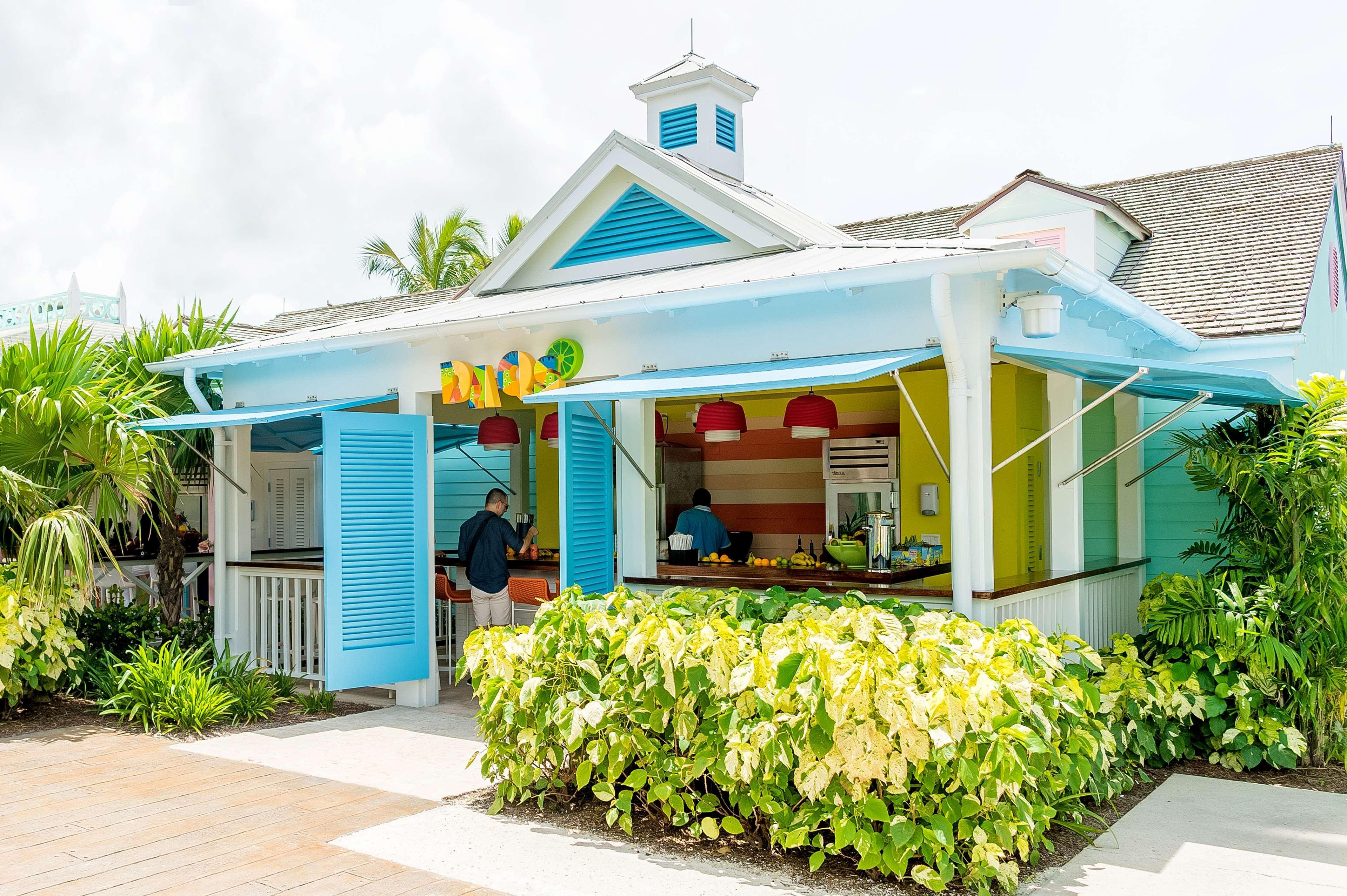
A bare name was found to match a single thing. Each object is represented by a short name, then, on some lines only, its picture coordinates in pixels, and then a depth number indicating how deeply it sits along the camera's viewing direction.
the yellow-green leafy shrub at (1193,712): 6.61
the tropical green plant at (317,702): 8.55
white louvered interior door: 17.17
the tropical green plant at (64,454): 8.19
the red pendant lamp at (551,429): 10.64
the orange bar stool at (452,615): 9.95
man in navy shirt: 9.45
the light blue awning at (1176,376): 6.38
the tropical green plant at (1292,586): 6.68
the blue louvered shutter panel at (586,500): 7.92
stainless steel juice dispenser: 8.10
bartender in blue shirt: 12.30
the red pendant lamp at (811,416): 9.05
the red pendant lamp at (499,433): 11.62
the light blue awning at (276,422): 8.64
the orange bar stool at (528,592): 9.31
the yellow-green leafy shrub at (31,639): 7.91
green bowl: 8.79
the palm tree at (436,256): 29.05
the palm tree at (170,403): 9.75
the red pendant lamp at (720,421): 9.74
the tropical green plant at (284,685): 8.84
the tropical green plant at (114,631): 9.62
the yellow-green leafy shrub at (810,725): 4.45
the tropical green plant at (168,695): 7.84
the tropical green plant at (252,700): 8.13
